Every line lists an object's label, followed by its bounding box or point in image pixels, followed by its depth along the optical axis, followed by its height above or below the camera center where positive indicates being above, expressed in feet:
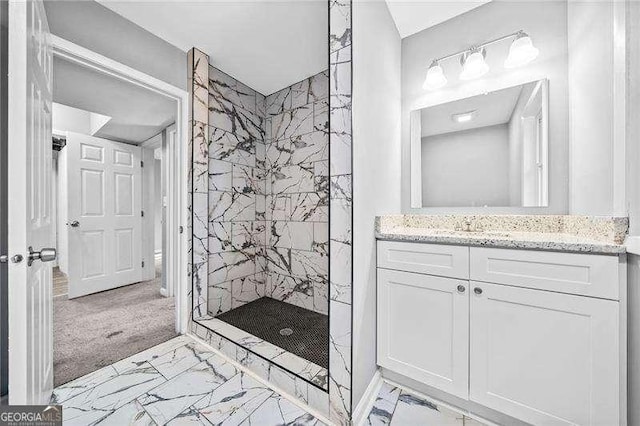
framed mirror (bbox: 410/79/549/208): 5.49 +1.49
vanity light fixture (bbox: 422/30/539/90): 5.29 +3.41
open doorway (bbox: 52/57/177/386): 6.96 -0.38
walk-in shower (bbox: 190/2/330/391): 7.18 +0.32
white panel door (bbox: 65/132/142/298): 10.14 -0.04
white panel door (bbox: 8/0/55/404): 2.79 +0.18
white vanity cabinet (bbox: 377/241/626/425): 3.34 -1.80
